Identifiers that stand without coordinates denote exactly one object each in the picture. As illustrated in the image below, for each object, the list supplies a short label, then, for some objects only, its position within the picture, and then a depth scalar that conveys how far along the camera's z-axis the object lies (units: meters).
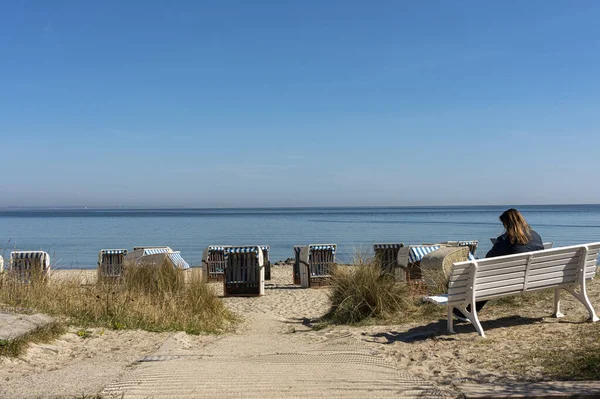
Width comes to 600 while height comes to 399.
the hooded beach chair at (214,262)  15.12
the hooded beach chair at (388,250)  13.37
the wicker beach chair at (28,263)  8.28
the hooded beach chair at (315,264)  14.41
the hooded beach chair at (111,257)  15.12
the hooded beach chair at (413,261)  11.70
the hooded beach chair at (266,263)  15.75
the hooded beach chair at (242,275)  12.84
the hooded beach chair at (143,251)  14.34
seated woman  6.52
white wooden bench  5.90
